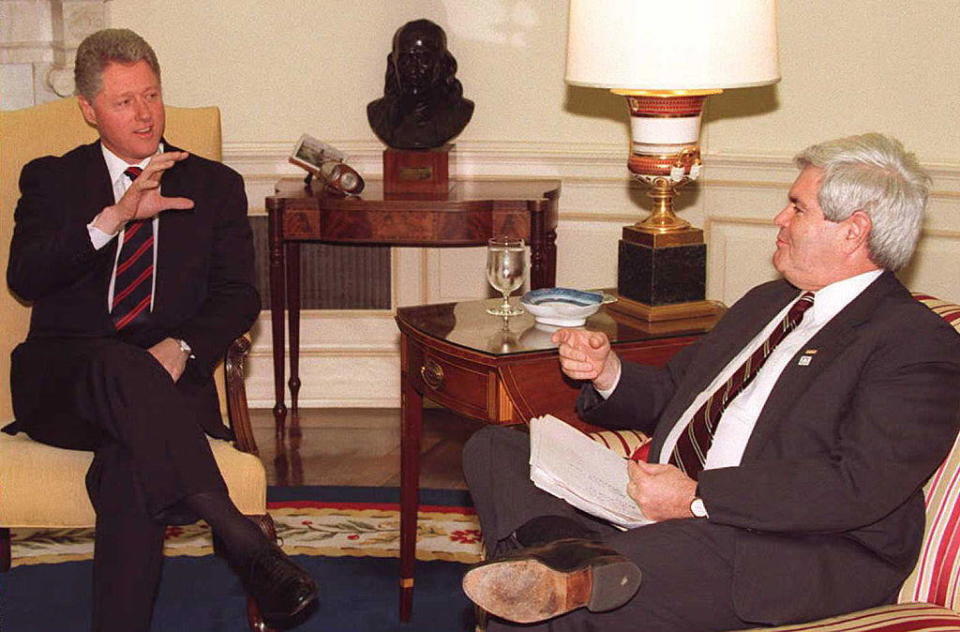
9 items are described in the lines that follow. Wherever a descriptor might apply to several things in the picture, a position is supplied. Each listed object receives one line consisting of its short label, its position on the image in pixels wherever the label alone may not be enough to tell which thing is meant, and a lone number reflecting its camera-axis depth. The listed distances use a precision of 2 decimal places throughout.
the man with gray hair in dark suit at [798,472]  1.96
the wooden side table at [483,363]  2.60
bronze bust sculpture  4.18
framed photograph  4.19
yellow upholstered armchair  2.66
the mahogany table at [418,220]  4.00
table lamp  2.61
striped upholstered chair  1.97
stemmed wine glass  2.79
